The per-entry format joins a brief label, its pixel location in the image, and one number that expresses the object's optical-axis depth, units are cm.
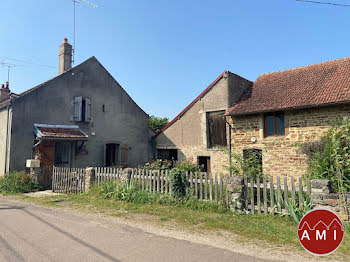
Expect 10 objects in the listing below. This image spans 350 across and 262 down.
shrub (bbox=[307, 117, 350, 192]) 583
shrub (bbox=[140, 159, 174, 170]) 1041
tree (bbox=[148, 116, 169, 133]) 2939
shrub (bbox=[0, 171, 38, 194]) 1089
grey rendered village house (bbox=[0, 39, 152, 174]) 1205
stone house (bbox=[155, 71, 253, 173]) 1372
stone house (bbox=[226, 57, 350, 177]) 1039
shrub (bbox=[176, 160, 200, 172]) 1018
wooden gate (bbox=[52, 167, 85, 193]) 1023
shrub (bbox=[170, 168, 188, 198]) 789
